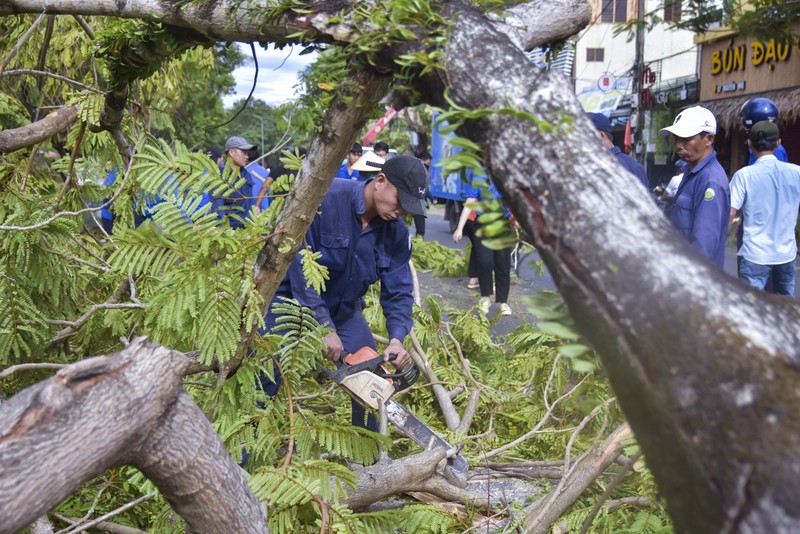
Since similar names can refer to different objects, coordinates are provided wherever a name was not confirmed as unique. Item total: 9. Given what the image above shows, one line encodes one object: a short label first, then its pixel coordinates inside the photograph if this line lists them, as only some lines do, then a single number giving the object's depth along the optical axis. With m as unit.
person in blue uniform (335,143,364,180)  9.72
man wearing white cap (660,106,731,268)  4.41
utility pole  16.20
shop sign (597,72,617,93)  21.00
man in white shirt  5.65
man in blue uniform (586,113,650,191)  4.74
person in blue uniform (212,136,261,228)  7.61
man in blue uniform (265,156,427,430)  3.96
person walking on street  8.27
